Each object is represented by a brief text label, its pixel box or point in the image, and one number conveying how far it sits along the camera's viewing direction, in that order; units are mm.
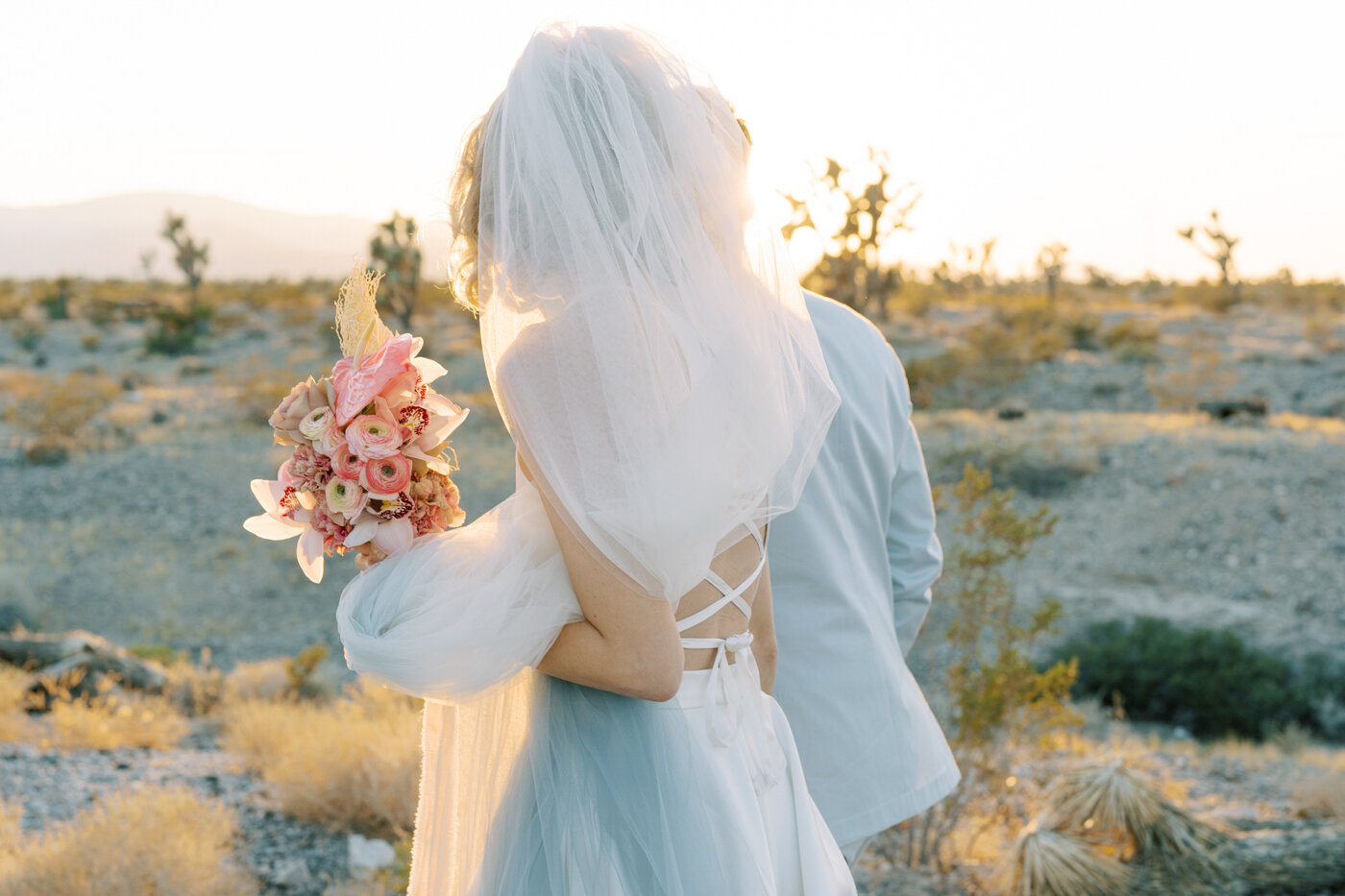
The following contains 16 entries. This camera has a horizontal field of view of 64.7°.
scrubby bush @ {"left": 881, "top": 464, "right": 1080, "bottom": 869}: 4371
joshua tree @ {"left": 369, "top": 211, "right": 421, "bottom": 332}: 29031
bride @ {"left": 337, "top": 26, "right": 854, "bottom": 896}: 1411
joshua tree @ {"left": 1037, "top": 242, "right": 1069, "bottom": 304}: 34594
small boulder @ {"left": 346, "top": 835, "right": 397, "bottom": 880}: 4098
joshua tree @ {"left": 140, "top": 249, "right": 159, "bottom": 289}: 45788
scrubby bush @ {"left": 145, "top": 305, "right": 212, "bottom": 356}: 26625
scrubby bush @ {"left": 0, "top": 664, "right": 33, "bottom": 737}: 5426
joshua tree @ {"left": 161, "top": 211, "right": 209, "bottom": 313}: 34719
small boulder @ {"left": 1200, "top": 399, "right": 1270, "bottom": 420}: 15133
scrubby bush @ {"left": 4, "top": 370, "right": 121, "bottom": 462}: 14818
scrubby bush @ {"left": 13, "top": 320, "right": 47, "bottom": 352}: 27125
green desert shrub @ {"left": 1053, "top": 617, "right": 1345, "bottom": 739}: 7578
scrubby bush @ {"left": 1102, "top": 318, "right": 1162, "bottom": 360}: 22641
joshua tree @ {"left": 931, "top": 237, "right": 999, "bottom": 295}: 32531
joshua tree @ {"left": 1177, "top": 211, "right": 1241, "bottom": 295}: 33781
